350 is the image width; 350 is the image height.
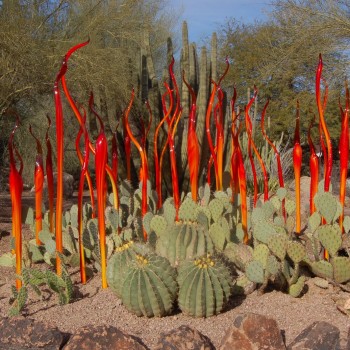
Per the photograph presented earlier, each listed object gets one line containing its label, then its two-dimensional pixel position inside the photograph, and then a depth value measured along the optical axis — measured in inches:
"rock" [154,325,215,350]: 109.0
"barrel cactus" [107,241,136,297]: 136.1
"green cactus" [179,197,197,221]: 168.7
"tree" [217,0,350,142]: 666.8
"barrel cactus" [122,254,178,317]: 127.9
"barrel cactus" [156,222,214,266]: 148.4
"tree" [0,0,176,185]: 311.4
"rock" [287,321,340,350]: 108.4
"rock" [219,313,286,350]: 110.9
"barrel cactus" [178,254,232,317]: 127.4
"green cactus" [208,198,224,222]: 168.2
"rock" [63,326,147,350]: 110.5
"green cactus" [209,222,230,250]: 156.0
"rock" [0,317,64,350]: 115.2
